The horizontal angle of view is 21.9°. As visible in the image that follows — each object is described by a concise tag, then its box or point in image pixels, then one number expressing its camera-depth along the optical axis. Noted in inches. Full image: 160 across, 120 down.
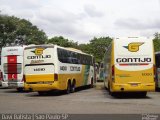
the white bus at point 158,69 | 1069.6
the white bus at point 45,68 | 937.5
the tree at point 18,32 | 2441.9
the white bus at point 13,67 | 1134.4
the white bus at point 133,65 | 839.1
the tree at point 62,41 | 3377.0
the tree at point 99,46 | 3595.0
